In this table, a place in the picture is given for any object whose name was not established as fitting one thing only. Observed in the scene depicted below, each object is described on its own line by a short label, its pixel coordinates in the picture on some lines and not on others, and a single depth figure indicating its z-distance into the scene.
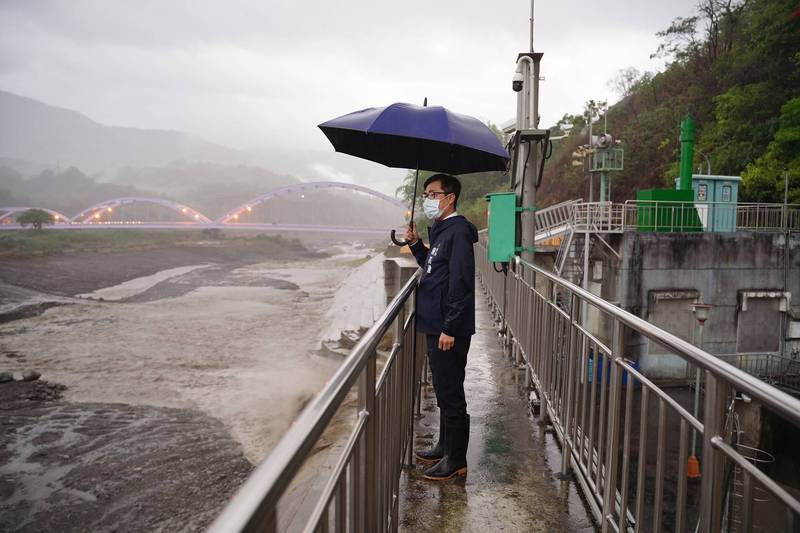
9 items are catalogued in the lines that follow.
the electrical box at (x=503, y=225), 6.34
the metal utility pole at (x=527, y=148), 6.23
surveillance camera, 6.24
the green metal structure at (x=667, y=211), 18.27
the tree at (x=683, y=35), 36.53
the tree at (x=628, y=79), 51.53
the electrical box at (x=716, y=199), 19.33
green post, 19.81
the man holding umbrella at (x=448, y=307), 3.15
